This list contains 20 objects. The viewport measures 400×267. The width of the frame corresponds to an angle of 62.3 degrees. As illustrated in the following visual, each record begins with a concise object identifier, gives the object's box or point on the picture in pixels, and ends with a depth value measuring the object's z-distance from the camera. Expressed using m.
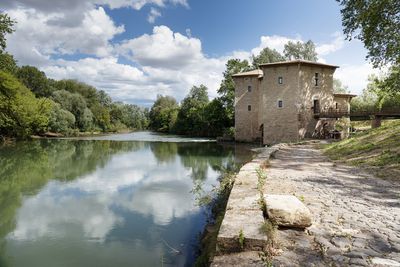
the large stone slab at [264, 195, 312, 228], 4.23
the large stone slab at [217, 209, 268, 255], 3.56
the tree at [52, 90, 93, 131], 57.44
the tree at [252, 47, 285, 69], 50.84
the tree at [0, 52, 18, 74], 21.48
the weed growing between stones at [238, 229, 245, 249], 3.56
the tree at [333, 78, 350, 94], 60.35
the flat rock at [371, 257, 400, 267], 3.25
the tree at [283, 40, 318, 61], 52.00
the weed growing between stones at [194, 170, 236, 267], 5.10
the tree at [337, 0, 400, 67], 12.79
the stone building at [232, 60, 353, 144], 31.98
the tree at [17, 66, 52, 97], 59.28
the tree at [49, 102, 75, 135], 50.52
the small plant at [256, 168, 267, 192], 6.22
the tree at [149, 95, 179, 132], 76.81
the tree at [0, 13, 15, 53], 20.66
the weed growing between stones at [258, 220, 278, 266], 3.32
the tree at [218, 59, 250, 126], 44.62
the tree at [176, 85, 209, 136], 55.72
